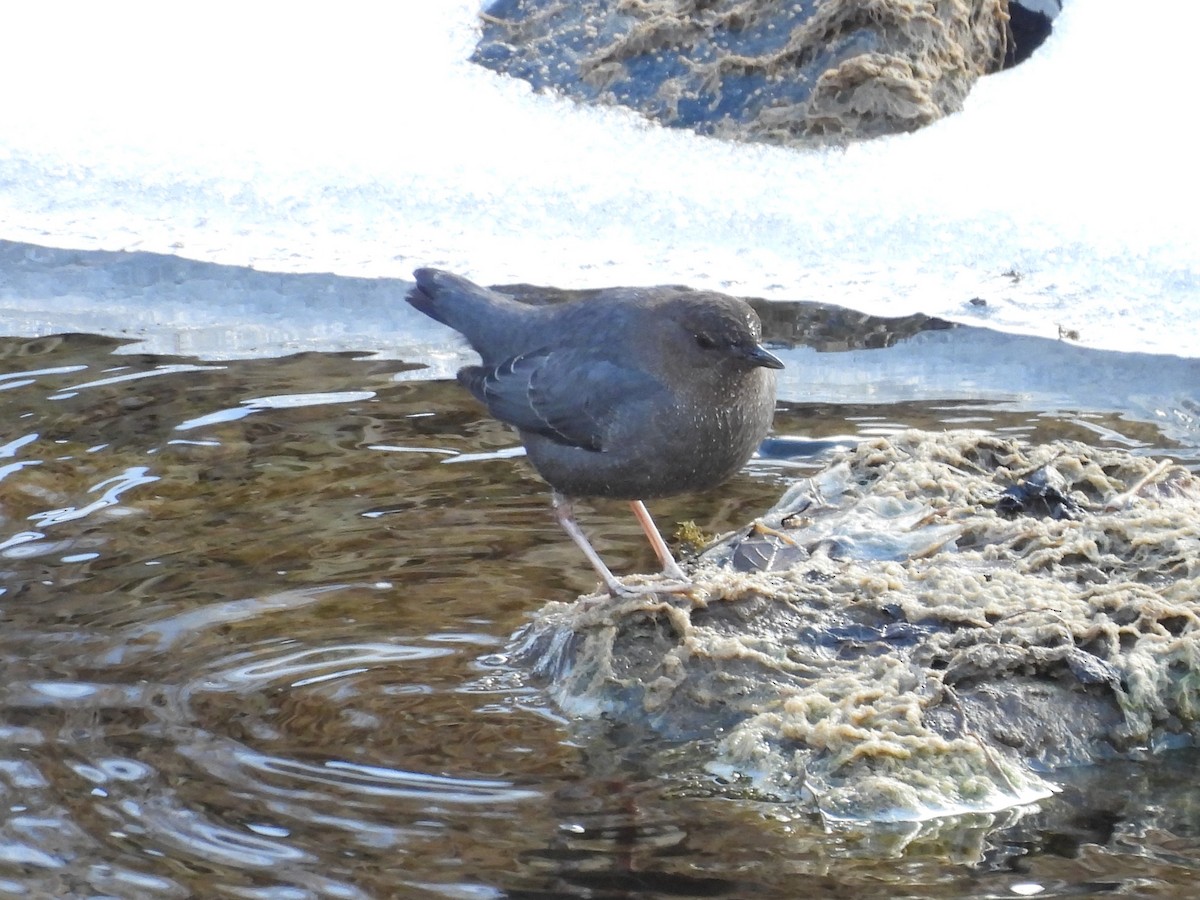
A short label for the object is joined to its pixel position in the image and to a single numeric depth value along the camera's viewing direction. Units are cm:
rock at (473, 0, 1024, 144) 1421
